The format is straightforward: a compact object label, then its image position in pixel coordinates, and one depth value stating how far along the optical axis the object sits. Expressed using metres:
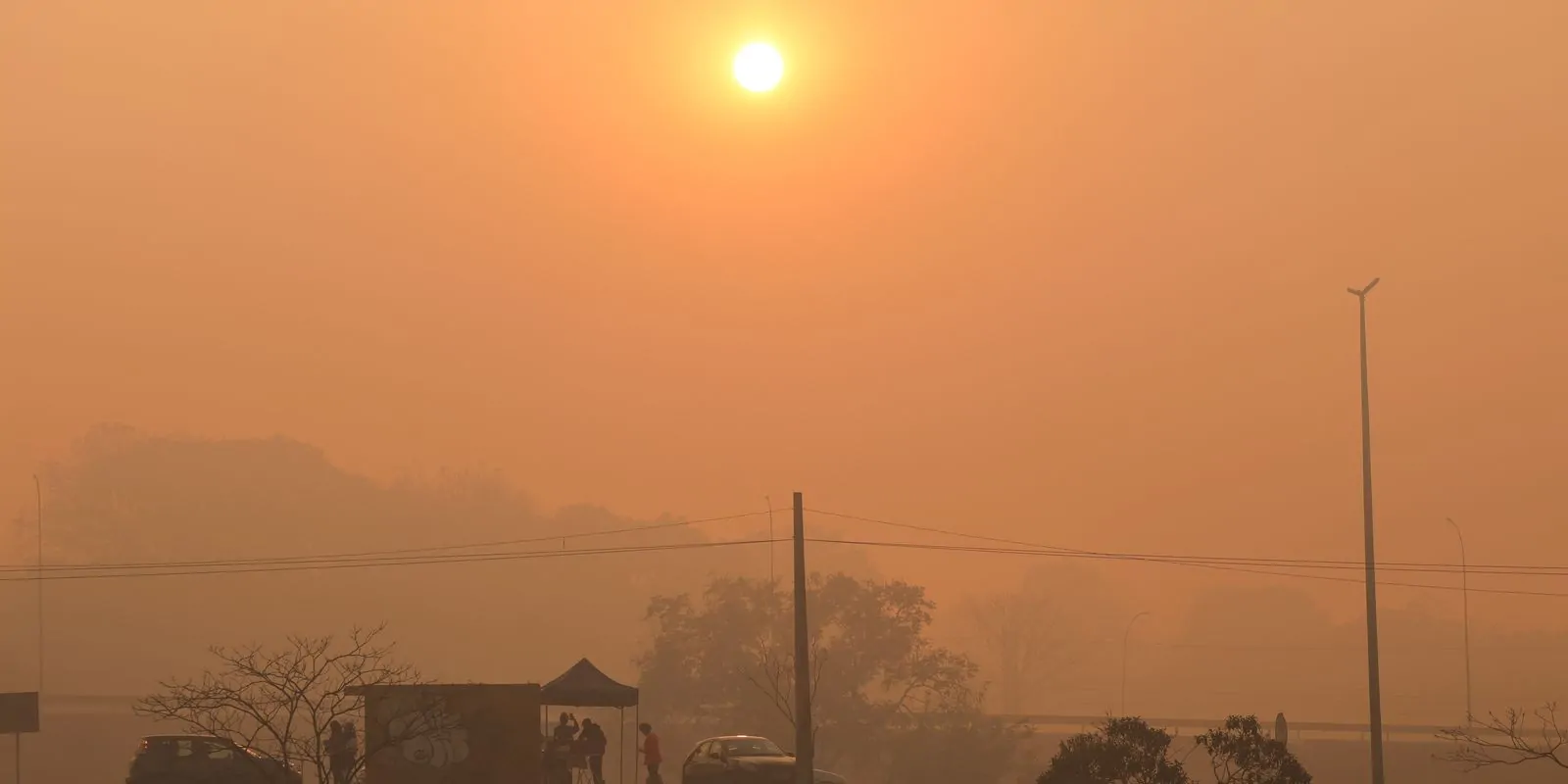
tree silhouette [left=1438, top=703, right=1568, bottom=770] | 25.17
